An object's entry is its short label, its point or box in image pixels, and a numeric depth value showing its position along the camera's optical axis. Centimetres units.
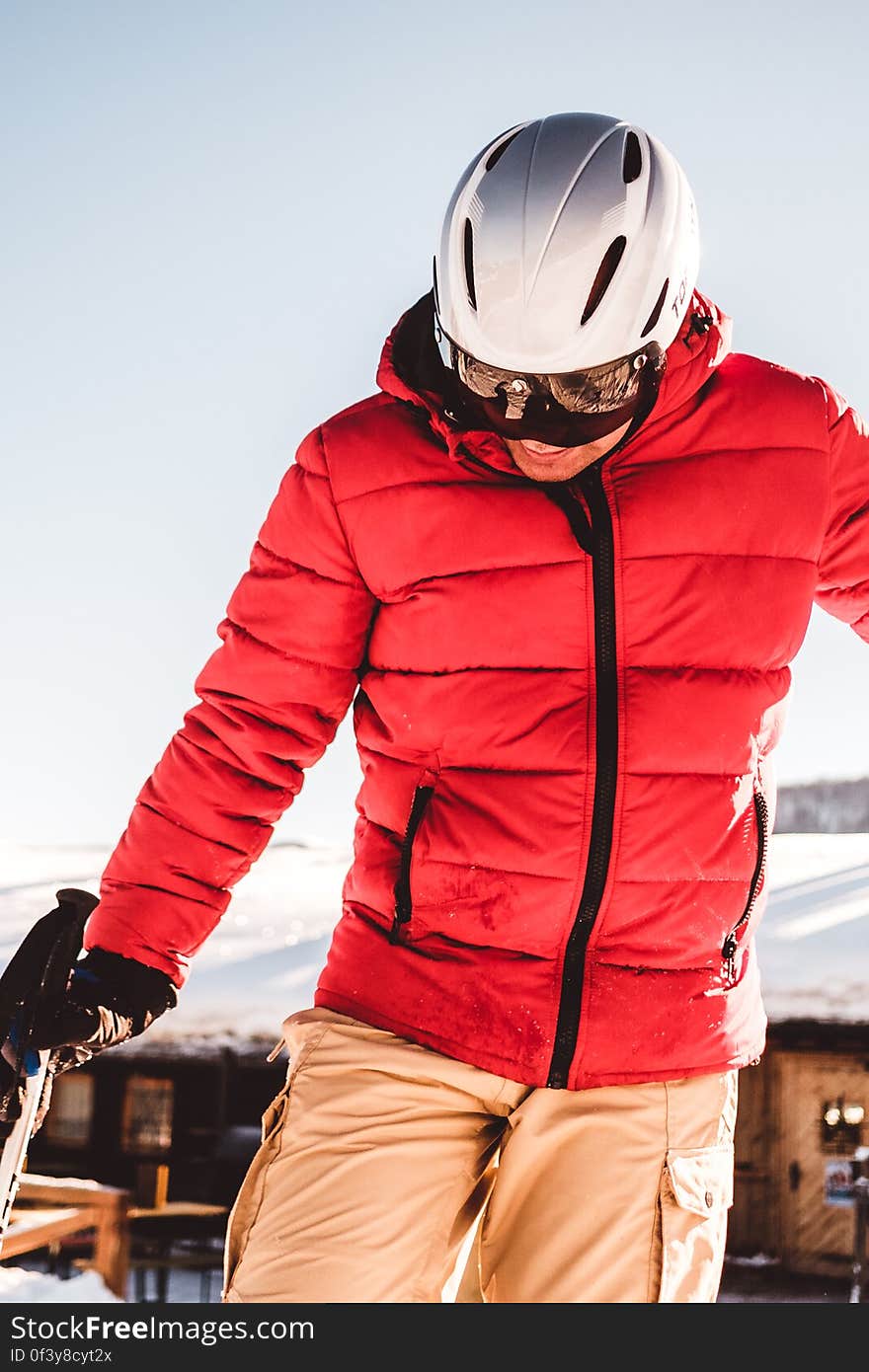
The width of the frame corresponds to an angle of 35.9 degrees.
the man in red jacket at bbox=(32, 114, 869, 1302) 187
